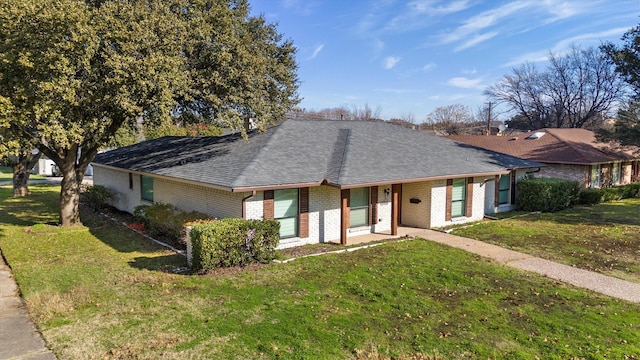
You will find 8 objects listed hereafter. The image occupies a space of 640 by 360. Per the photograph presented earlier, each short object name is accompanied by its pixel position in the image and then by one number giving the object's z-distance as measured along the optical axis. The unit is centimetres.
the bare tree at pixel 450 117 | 7562
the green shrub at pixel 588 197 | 2255
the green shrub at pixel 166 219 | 1338
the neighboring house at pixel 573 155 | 2616
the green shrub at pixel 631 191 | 2573
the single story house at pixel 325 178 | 1309
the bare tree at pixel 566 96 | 4578
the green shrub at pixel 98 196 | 2017
